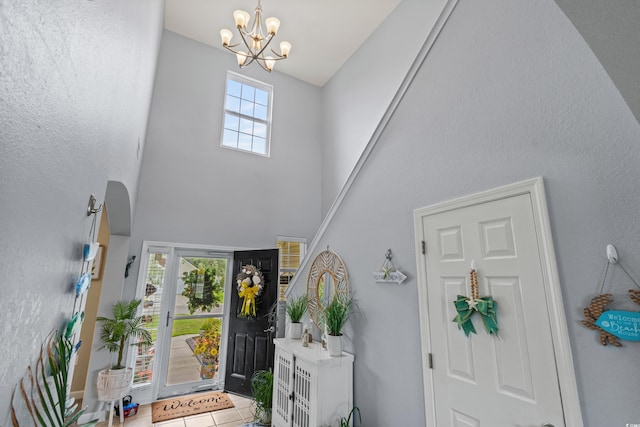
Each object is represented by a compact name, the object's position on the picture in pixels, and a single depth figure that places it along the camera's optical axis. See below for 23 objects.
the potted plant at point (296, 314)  3.17
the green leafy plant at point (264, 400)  3.40
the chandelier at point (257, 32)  3.92
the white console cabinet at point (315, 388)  2.40
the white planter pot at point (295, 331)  3.16
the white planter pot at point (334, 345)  2.54
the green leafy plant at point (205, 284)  4.79
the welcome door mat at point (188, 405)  3.79
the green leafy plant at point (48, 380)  0.88
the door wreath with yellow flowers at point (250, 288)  4.60
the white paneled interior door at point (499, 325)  1.48
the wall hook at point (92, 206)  1.46
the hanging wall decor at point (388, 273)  2.24
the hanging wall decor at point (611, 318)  1.22
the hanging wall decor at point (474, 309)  1.65
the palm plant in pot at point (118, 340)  3.45
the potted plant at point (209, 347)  4.69
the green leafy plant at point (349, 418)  2.37
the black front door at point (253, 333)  4.39
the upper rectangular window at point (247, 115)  5.70
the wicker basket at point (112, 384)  3.43
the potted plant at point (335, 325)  2.56
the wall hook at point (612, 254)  1.29
